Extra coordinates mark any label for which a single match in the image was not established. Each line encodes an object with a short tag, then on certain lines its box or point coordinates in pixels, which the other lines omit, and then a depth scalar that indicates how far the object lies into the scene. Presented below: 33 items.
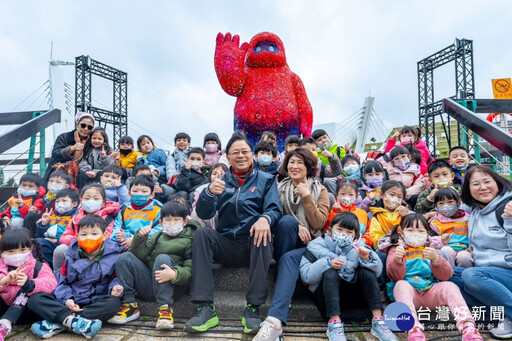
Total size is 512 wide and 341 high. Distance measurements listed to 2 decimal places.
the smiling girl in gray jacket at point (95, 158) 3.78
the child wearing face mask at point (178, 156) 4.32
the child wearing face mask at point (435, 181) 3.00
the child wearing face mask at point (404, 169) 3.53
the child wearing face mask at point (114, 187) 3.37
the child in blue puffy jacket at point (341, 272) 2.03
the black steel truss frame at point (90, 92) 12.34
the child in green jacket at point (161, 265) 2.15
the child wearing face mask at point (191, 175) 3.83
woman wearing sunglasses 3.81
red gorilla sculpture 4.91
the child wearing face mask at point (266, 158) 3.32
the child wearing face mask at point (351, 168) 3.78
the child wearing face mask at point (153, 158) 4.34
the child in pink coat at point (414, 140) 4.11
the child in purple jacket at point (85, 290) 2.01
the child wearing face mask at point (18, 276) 2.06
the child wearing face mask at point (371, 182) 3.12
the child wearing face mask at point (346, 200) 2.78
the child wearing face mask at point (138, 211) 2.76
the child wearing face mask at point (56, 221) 2.72
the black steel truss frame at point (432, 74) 11.46
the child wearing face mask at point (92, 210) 2.60
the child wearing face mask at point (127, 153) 4.43
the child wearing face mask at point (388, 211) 2.60
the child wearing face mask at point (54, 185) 3.23
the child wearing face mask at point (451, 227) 2.38
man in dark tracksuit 2.06
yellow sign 10.07
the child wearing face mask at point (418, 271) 2.08
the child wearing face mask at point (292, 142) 3.92
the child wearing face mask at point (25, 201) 3.18
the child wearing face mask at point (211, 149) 4.41
